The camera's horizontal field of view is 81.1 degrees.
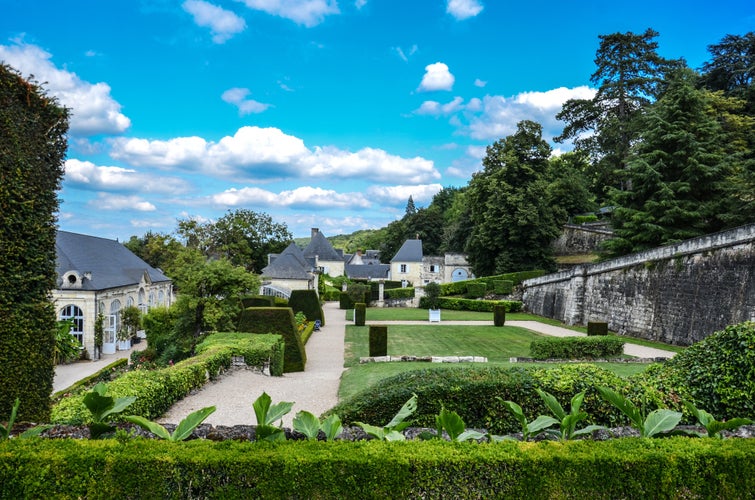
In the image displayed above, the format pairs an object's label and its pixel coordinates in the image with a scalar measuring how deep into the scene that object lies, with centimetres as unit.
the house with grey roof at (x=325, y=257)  5894
